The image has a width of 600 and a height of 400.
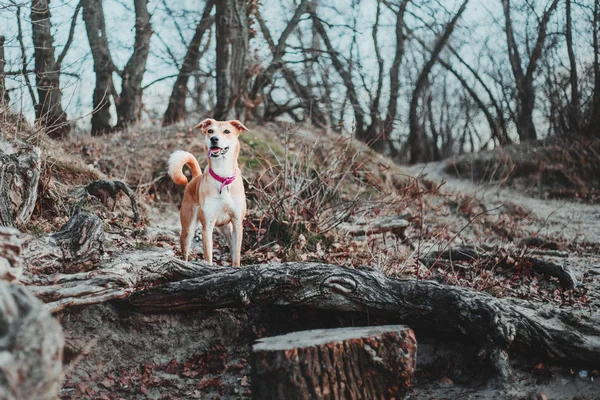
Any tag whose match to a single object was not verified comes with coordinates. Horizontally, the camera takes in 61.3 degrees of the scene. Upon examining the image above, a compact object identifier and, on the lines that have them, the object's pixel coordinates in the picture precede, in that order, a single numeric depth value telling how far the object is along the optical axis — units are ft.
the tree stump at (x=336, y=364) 9.24
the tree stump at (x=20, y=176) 16.08
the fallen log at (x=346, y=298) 11.72
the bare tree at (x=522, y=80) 53.83
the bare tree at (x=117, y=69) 39.09
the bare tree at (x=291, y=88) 41.34
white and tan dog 13.94
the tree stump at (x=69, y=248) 12.12
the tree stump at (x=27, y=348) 6.02
